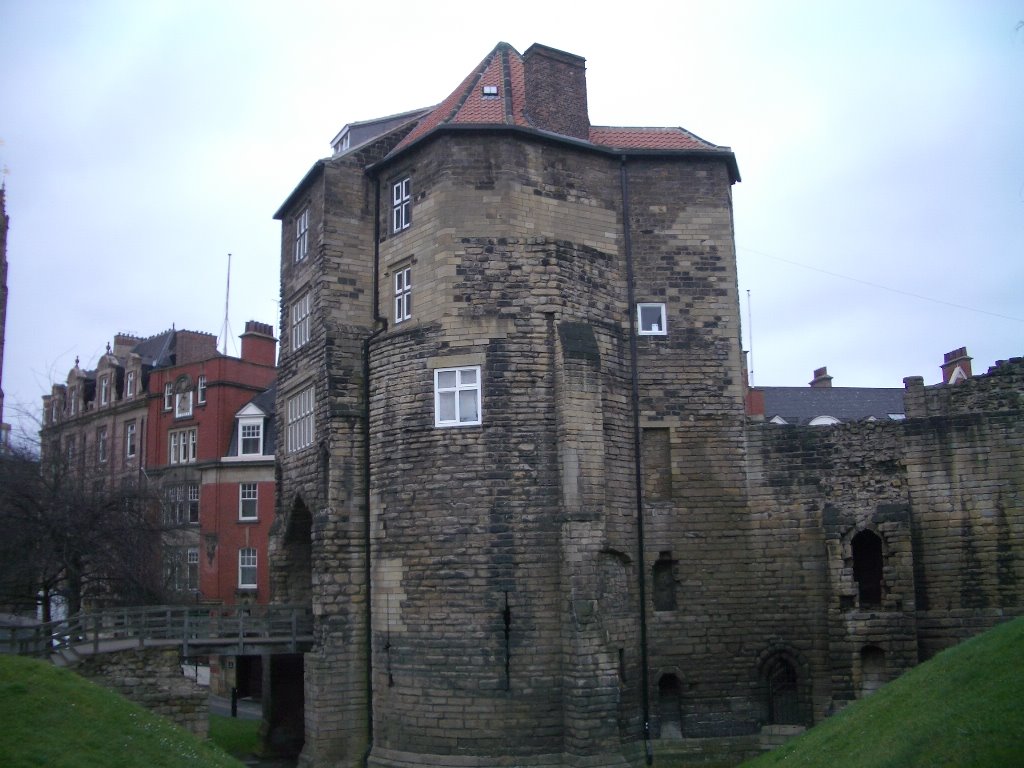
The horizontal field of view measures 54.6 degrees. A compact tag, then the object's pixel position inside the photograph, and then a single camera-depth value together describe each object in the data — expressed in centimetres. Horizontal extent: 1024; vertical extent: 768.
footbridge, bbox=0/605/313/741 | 2075
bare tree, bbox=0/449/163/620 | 2923
